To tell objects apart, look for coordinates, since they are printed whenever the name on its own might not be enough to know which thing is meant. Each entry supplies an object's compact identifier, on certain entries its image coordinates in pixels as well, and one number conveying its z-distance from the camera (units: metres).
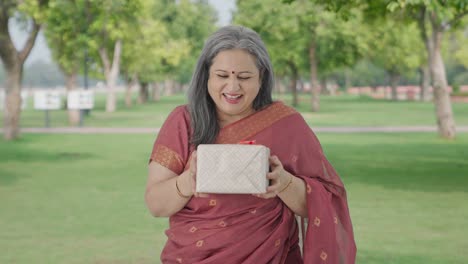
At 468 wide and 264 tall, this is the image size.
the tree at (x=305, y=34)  41.16
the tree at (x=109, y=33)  24.62
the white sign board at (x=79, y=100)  29.31
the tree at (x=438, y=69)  21.69
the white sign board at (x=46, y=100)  28.92
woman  3.35
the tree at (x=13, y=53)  22.11
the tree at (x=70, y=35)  31.90
